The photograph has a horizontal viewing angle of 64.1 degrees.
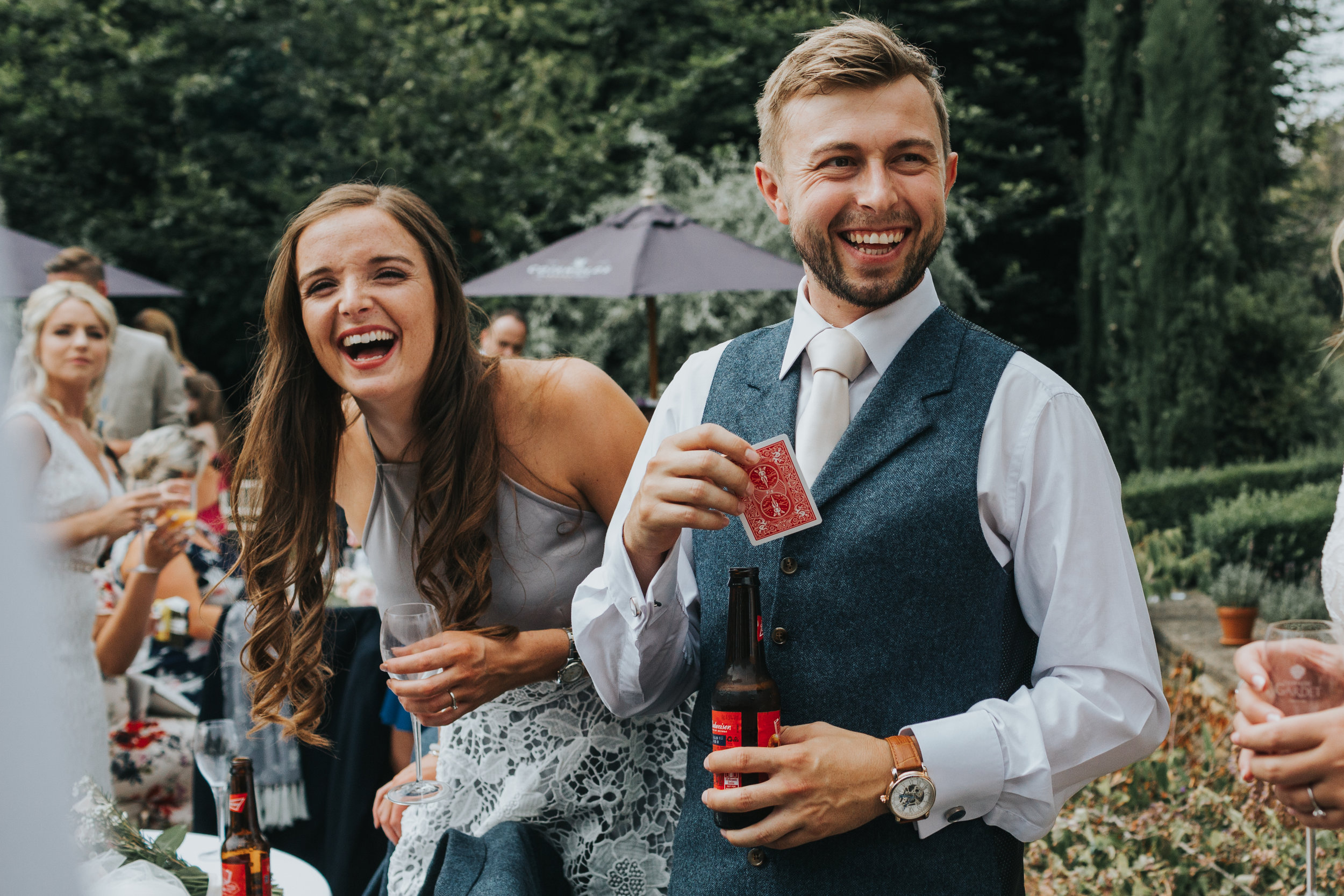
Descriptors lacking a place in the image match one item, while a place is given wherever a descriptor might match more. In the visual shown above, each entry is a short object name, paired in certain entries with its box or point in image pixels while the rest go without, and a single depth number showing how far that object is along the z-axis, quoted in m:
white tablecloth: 2.15
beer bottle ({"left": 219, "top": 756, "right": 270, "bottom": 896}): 1.84
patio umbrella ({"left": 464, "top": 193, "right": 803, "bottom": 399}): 6.69
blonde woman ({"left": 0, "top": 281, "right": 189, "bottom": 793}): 3.10
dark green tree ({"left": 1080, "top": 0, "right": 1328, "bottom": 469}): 8.29
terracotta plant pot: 4.62
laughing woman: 1.93
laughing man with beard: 1.33
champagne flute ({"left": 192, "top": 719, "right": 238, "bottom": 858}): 2.21
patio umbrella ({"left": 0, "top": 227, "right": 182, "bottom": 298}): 6.41
